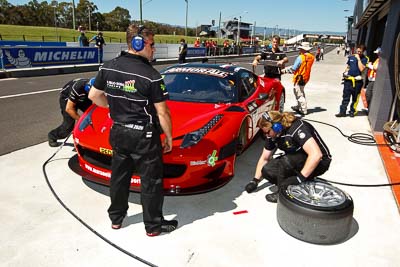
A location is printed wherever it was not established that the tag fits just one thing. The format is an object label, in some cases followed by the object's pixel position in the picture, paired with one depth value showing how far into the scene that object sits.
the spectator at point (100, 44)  19.65
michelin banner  13.98
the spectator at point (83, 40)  20.15
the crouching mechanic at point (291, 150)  3.31
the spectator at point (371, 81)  8.05
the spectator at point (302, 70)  7.70
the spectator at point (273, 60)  7.98
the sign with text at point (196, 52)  28.43
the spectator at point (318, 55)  32.26
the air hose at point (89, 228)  2.74
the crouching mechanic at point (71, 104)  4.79
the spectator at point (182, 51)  18.52
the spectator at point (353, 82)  7.71
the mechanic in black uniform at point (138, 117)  2.62
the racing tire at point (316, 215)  2.89
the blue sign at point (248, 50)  42.73
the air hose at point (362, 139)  6.01
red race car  3.37
